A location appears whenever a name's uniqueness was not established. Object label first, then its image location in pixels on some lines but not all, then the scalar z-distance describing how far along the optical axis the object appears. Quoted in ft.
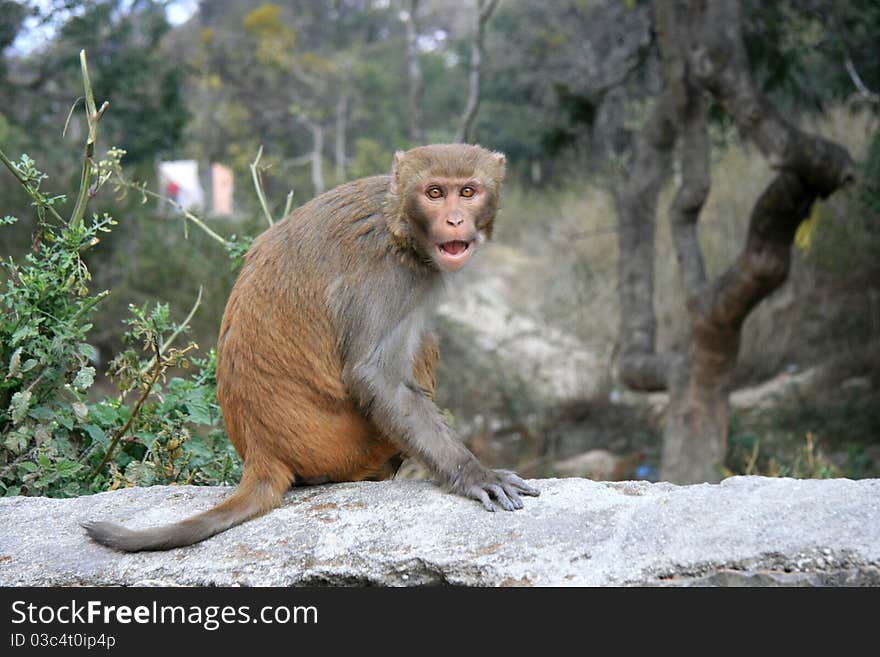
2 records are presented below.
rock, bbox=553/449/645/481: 34.68
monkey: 12.89
